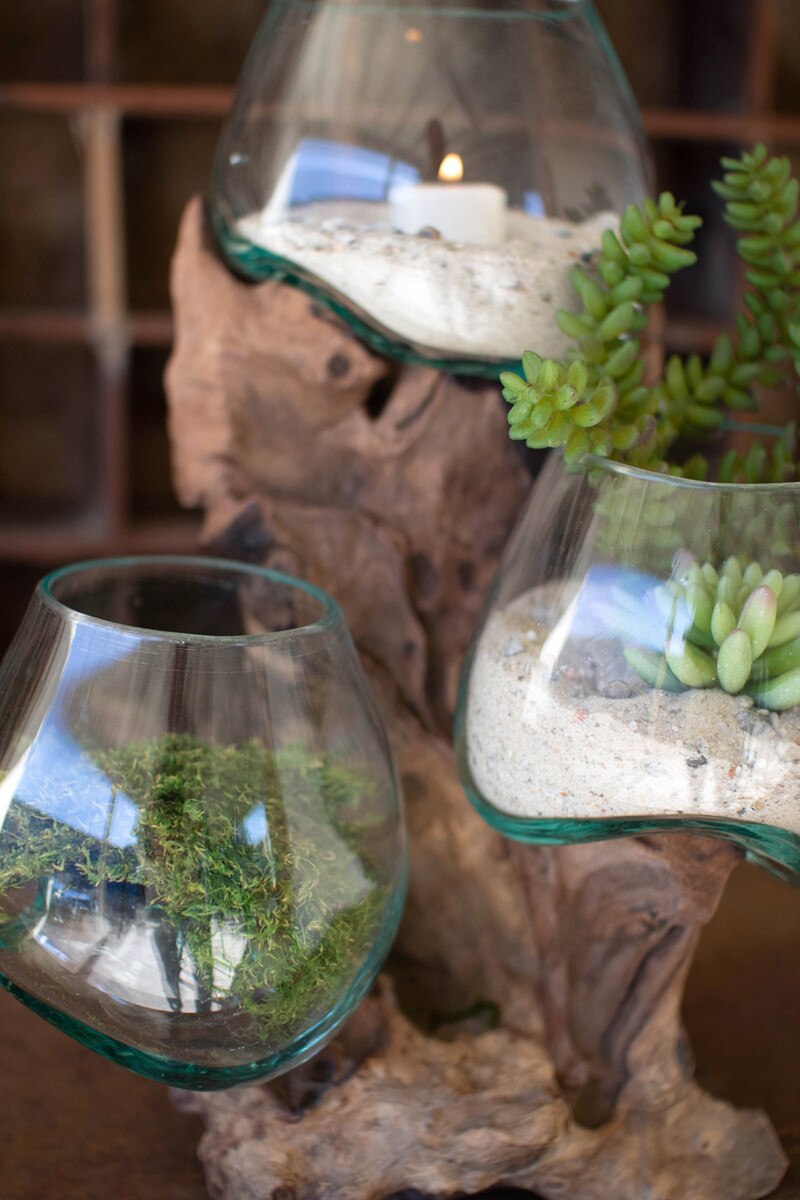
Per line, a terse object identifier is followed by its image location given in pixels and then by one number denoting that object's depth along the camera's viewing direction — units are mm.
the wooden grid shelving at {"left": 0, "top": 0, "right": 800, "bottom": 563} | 1541
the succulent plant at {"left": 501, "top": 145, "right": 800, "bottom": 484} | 482
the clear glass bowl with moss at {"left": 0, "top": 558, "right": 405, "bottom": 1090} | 464
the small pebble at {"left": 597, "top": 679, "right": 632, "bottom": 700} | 465
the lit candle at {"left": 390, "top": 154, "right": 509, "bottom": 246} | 572
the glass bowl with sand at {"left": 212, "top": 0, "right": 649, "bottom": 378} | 573
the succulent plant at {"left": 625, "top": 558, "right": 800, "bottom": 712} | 448
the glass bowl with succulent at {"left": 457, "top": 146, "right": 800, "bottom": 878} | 454
